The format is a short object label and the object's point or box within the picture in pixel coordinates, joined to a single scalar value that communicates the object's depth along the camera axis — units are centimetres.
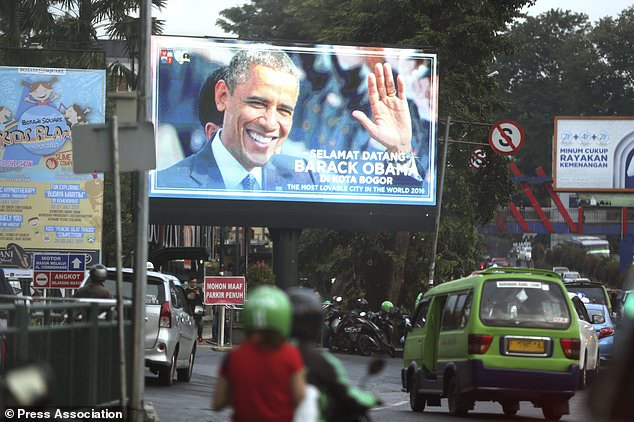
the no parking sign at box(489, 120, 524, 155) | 4428
